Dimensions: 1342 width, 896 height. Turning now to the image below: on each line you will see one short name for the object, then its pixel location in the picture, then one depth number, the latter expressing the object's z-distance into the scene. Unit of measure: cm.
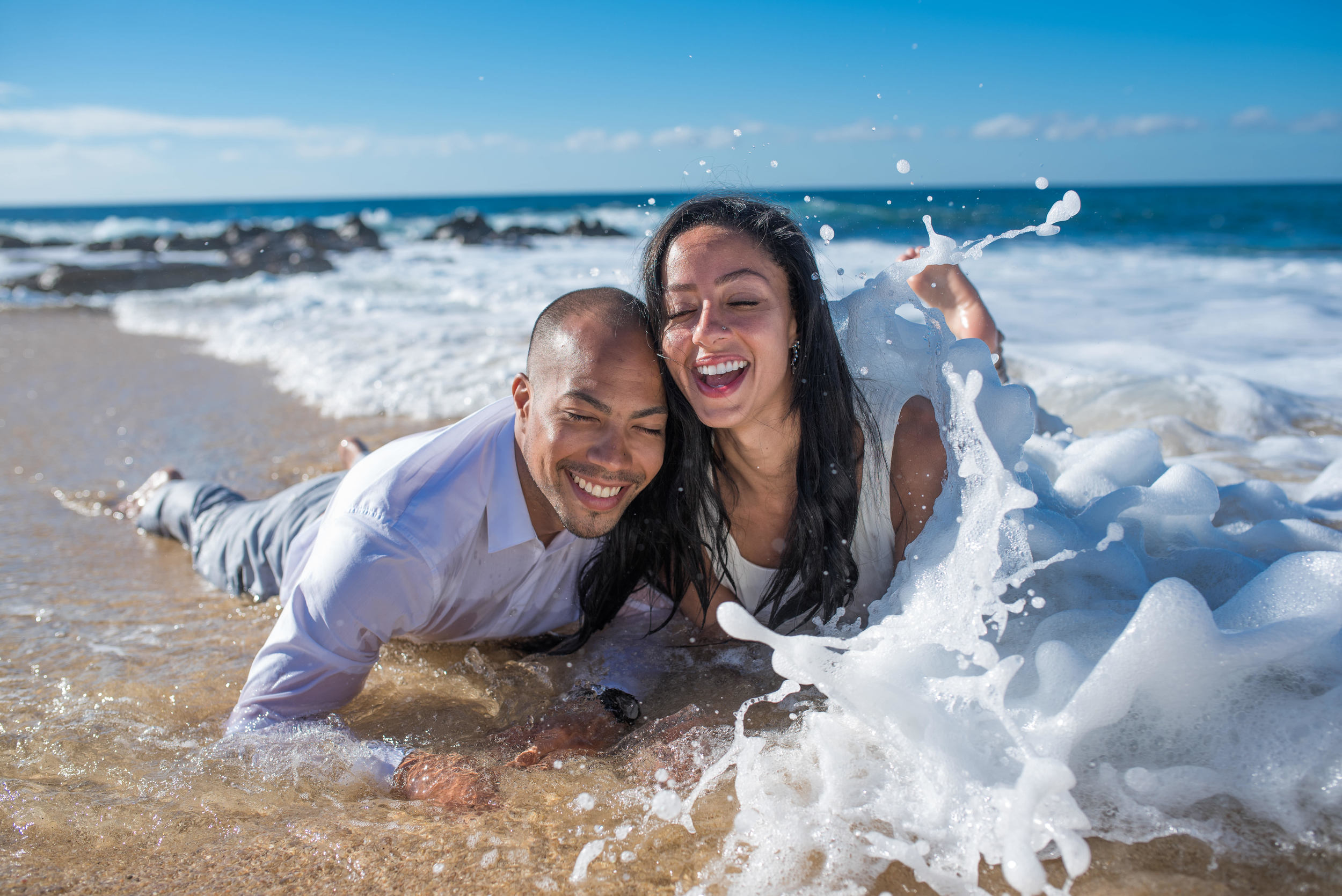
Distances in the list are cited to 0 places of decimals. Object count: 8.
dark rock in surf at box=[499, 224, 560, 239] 3079
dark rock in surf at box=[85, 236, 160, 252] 2759
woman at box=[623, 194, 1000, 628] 289
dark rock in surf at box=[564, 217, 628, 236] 3164
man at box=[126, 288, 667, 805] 279
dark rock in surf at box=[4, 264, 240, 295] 1844
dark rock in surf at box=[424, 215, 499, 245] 2925
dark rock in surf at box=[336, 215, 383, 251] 2752
